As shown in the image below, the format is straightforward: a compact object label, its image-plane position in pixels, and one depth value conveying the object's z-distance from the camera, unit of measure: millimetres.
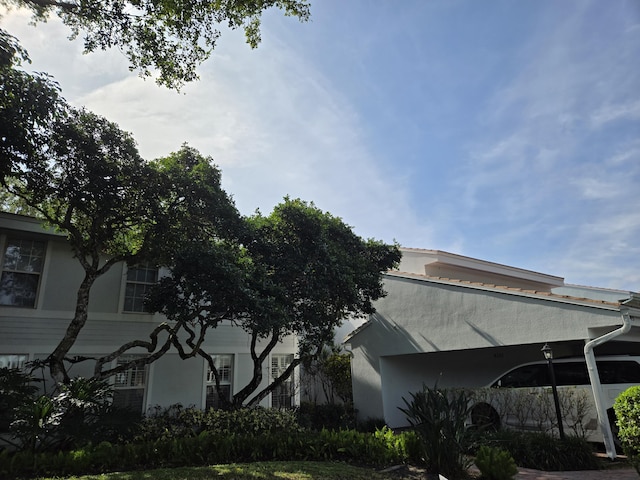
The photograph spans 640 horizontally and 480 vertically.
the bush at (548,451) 7281
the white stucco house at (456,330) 9008
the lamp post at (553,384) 8078
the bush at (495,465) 5594
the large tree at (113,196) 8594
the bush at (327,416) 12781
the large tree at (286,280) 8906
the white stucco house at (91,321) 10117
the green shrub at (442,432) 6035
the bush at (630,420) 6855
